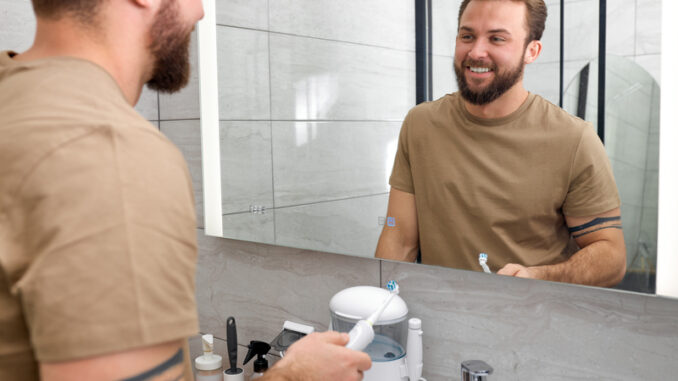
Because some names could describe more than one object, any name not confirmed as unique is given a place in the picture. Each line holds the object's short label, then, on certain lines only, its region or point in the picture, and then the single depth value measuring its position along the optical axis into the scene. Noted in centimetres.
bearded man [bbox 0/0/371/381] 44
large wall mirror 81
